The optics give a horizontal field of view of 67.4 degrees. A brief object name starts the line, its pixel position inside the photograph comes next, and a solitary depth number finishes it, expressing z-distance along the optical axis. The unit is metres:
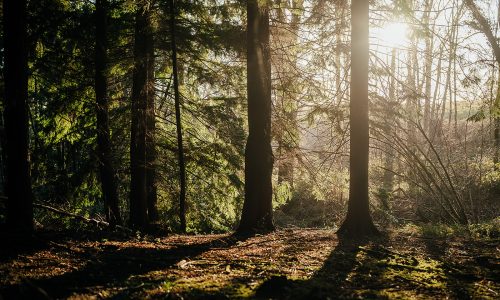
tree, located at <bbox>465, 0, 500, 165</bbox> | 10.09
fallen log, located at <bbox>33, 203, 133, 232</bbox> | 7.75
